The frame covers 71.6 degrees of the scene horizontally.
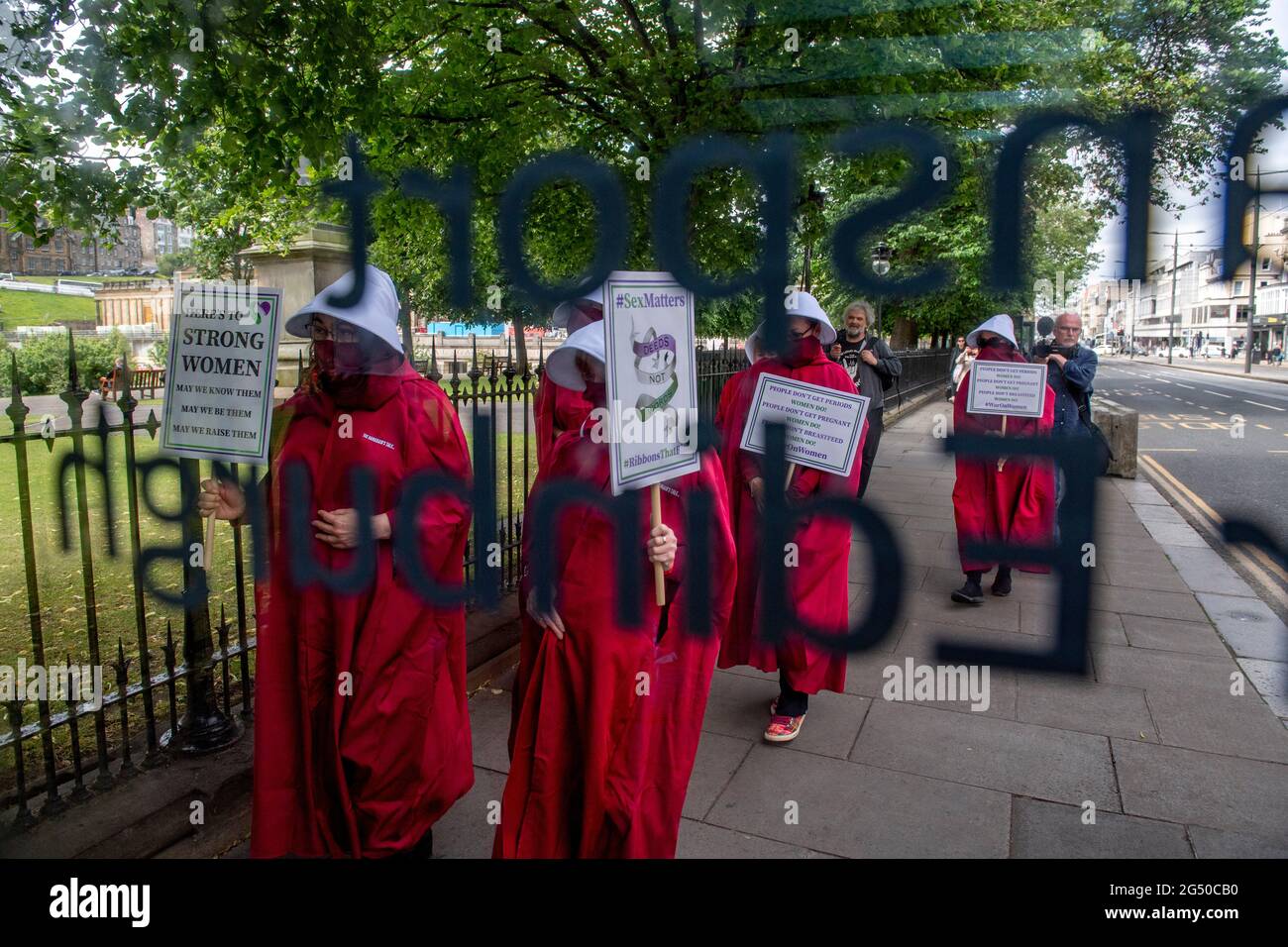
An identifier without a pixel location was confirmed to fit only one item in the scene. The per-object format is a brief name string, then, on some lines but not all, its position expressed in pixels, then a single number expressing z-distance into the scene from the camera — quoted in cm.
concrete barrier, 1000
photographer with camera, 580
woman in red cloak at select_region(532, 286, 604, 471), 313
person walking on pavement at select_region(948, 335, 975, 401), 594
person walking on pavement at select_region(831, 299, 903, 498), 603
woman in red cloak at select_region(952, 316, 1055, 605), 546
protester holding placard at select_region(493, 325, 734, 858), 241
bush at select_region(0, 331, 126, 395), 408
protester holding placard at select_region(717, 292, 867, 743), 362
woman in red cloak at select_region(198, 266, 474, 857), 259
